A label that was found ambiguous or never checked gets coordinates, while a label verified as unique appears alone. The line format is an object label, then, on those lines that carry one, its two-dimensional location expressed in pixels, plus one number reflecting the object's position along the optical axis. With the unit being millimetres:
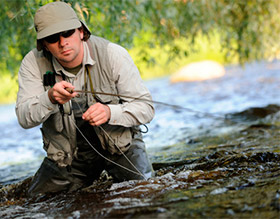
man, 6478
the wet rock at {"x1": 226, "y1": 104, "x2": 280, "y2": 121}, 14529
